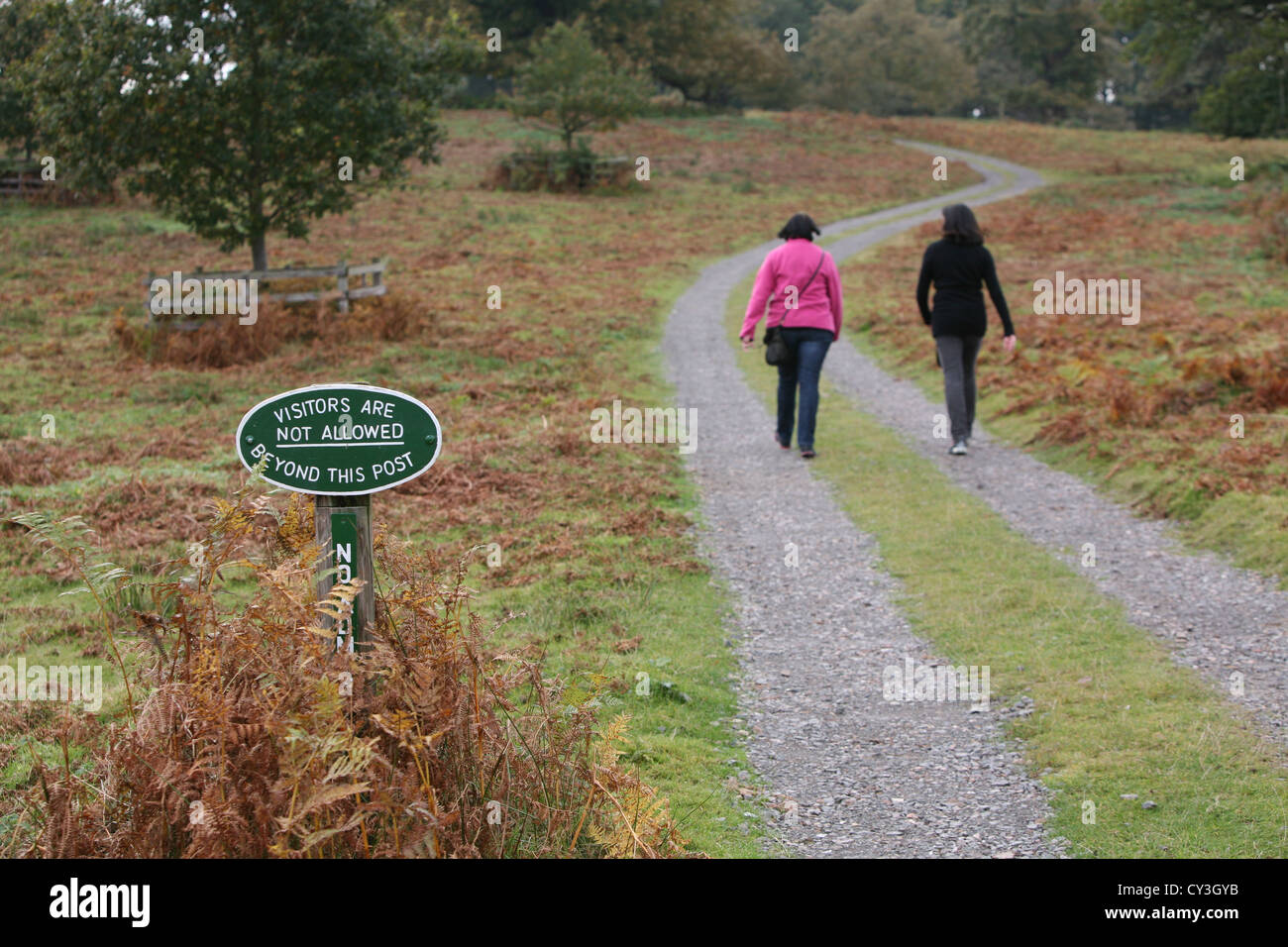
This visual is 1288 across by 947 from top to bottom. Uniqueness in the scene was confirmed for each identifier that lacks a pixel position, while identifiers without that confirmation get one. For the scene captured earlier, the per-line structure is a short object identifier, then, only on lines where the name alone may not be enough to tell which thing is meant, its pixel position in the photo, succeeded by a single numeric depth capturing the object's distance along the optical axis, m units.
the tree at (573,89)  41.25
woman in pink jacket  10.75
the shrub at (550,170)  40.94
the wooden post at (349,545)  4.00
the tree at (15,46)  28.23
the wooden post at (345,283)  19.45
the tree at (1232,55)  38.19
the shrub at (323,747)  3.39
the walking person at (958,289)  10.73
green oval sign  3.89
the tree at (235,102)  17.52
